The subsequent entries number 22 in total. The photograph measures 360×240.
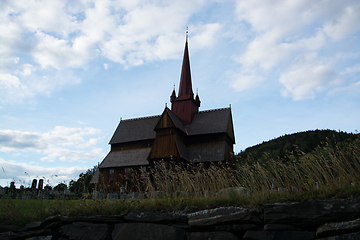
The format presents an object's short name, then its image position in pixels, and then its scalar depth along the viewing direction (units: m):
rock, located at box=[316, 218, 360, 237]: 5.10
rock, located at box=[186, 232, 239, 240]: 5.66
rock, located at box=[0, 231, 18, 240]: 6.86
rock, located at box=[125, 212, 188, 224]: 6.26
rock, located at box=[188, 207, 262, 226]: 5.72
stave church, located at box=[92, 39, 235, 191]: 29.39
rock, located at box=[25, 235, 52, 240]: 6.78
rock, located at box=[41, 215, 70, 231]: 7.03
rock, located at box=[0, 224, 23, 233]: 7.13
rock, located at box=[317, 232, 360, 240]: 4.99
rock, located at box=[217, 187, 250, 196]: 7.33
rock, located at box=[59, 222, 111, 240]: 6.50
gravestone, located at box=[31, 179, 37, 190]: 13.77
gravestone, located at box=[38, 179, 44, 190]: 13.37
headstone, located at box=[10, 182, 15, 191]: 12.56
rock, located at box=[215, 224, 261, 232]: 5.68
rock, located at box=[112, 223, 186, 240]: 6.03
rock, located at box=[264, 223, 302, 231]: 5.46
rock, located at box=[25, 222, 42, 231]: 7.07
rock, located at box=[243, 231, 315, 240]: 5.31
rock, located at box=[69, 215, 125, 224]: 6.71
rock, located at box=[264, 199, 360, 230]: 5.27
